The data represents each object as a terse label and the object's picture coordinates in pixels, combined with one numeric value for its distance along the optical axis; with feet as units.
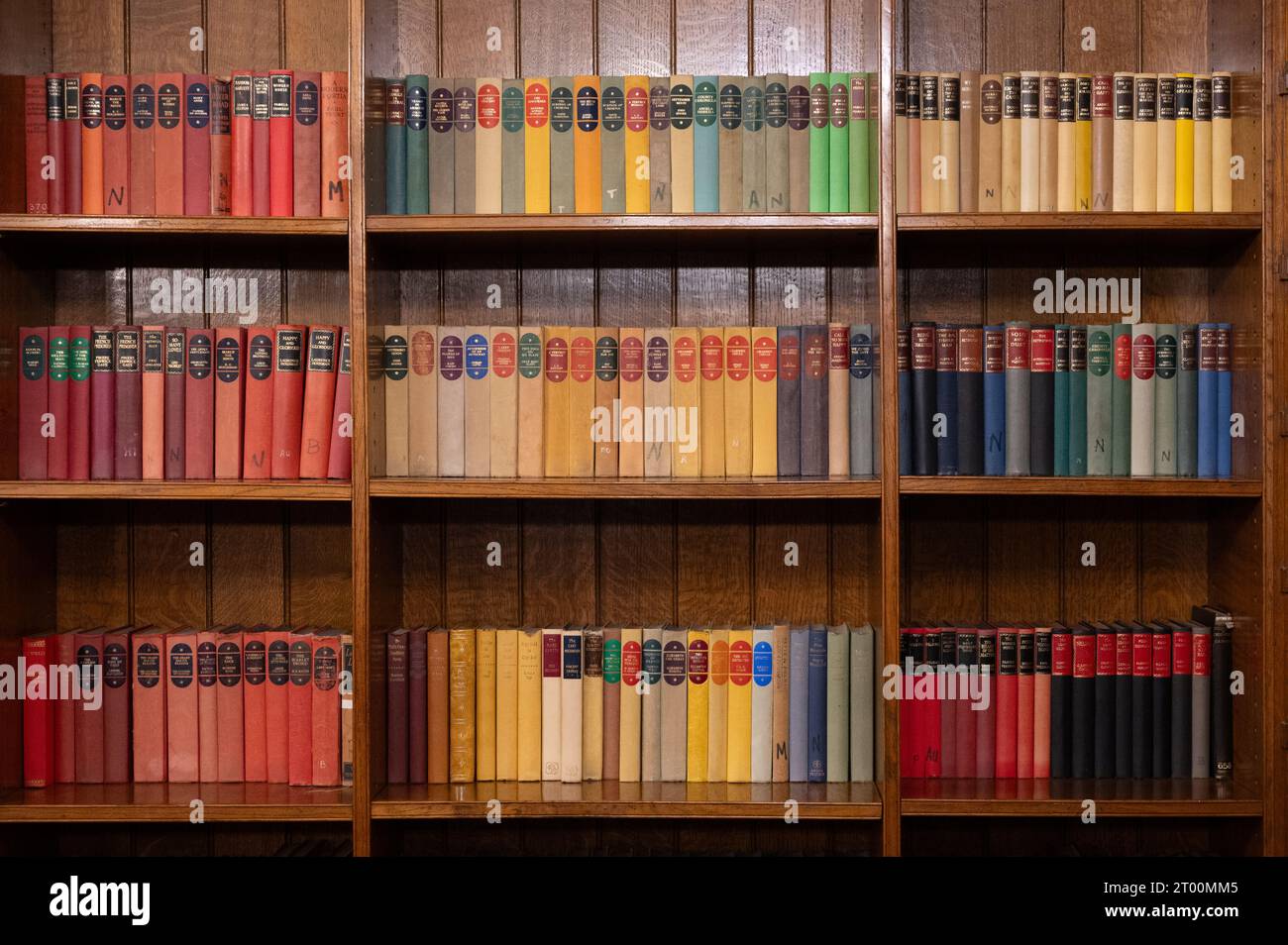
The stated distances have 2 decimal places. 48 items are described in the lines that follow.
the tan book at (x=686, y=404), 5.91
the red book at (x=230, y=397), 5.89
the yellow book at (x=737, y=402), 5.91
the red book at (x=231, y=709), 5.94
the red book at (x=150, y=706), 5.96
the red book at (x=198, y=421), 5.90
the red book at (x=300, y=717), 5.92
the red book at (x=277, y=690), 5.94
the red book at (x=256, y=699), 5.95
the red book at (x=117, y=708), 5.95
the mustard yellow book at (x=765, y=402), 5.90
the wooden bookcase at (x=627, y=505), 6.34
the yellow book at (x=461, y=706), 5.94
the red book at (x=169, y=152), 5.88
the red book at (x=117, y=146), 5.89
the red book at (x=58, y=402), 5.90
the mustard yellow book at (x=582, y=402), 5.91
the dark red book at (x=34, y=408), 5.90
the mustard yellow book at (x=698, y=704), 5.91
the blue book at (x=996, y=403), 5.82
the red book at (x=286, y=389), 5.86
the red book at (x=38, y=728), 5.91
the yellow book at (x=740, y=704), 5.91
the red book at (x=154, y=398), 5.90
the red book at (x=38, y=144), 5.90
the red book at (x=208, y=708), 5.95
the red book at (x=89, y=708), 5.95
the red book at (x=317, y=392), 5.86
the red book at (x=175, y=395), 5.91
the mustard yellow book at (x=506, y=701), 5.95
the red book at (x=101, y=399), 5.90
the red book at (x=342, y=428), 5.86
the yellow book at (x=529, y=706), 5.94
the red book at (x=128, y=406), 5.91
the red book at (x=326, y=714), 5.90
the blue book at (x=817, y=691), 5.88
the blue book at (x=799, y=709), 5.89
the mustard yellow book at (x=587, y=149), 5.85
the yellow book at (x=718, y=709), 5.91
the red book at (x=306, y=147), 5.83
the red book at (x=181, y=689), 5.95
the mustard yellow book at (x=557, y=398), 5.92
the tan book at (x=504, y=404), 5.91
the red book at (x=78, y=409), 5.90
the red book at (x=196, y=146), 5.87
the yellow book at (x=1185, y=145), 5.76
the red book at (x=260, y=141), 5.85
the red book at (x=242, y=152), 5.86
